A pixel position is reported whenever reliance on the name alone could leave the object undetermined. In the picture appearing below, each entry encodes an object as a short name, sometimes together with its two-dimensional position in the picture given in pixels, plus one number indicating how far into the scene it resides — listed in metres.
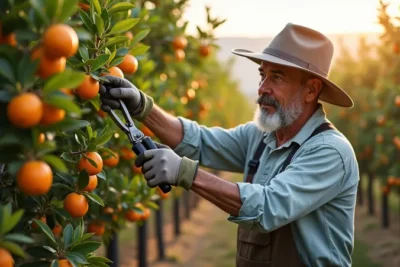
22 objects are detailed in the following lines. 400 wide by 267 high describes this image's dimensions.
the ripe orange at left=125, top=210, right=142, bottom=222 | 3.47
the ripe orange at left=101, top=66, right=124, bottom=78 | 2.59
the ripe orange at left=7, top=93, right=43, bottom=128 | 1.46
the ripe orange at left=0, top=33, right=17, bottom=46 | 1.61
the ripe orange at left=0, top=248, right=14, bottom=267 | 1.58
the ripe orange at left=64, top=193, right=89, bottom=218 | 2.25
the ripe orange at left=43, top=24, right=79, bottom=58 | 1.47
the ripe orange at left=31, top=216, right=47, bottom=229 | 2.44
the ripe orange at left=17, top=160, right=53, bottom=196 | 1.54
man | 2.70
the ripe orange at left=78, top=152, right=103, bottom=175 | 2.29
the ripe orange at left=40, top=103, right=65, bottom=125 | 1.53
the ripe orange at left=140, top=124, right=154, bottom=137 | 3.55
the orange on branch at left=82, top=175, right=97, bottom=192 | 2.34
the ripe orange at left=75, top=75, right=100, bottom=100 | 2.16
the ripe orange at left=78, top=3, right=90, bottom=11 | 2.66
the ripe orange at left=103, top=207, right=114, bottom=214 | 3.36
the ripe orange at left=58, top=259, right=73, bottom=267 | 2.02
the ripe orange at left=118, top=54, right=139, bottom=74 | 2.82
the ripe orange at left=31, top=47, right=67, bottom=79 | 1.51
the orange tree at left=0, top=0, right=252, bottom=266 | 1.50
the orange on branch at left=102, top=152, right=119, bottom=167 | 3.03
